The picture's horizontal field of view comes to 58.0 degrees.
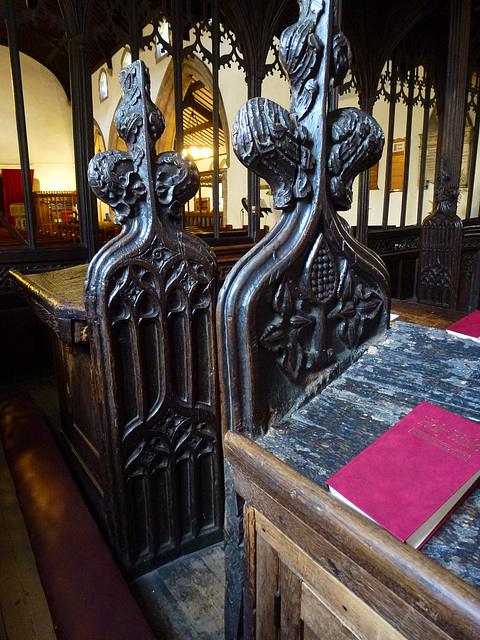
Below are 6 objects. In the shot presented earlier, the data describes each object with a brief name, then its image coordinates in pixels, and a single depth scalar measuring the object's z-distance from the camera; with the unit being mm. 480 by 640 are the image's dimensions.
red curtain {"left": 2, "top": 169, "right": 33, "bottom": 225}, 14781
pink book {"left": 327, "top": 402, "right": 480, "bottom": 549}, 615
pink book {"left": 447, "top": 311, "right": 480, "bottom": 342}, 1154
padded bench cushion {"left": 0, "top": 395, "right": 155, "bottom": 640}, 1424
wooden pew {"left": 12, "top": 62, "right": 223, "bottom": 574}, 1518
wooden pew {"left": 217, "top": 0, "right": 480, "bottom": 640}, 683
